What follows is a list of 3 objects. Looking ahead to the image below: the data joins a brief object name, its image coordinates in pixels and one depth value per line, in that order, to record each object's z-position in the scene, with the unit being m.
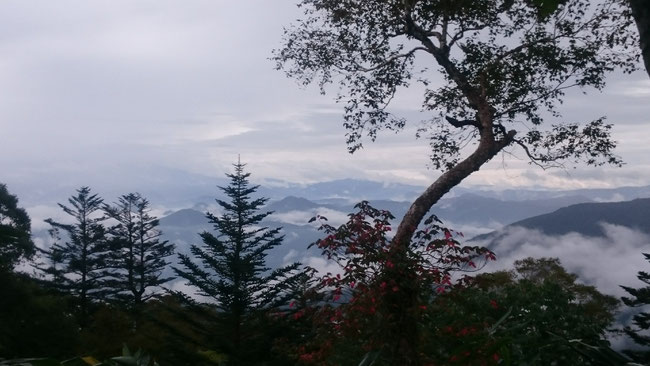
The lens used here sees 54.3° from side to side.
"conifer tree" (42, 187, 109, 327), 26.25
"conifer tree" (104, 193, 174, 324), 26.56
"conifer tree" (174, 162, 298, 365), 11.25
